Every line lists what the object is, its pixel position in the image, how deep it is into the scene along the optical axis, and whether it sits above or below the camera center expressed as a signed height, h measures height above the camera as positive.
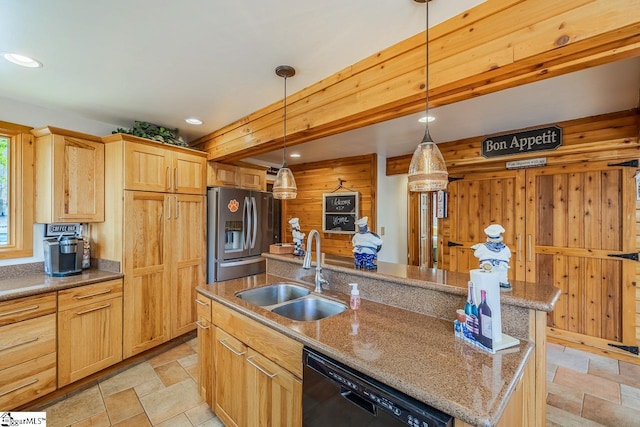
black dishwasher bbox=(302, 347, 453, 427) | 0.91 -0.69
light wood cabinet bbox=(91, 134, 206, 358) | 2.62 -0.22
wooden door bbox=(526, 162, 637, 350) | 2.82 -0.34
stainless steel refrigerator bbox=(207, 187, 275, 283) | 3.30 -0.23
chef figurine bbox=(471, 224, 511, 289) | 1.37 -0.20
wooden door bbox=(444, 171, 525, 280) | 3.40 +0.01
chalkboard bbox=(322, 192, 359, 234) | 4.37 +0.01
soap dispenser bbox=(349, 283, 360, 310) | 1.67 -0.51
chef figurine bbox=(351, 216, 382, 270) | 1.94 -0.23
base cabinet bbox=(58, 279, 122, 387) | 2.22 -0.99
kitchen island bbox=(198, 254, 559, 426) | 0.91 -0.56
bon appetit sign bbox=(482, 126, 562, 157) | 2.98 +0.80
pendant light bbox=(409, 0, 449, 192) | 1.40 +0.23
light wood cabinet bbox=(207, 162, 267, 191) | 3.36 +0.45
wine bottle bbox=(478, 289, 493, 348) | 1.16 -0.45
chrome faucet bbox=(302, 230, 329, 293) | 1.94 -0.37
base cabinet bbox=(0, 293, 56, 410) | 1.94 -0.99
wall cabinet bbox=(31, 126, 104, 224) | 2.38 +0.31
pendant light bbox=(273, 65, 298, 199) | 2.26 +0.23
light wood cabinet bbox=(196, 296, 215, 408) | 1.94 -0.98
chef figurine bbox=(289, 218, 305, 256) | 2.48 -0.24
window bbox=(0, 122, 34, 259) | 2.42 +0.20
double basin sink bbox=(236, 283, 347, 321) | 1.88 -0.63
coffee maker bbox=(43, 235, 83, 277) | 2.43 -0.39
